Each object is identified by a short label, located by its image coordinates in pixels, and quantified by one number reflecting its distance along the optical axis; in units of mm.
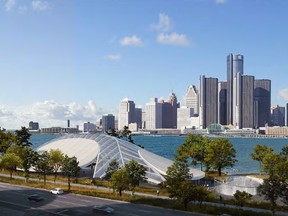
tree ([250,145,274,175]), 86062
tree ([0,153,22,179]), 77875
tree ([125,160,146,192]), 59388
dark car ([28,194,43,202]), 53716
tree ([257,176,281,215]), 45750
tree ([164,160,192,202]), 49666
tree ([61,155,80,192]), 67688
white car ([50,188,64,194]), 59491
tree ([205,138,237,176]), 87562
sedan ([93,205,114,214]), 46562
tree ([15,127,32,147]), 119456
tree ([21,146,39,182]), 74212
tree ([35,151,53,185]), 72062
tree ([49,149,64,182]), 76312
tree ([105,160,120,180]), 68312
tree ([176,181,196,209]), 48875
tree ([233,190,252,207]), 48312
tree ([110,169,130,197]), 56812
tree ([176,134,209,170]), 93562
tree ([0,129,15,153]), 109825
